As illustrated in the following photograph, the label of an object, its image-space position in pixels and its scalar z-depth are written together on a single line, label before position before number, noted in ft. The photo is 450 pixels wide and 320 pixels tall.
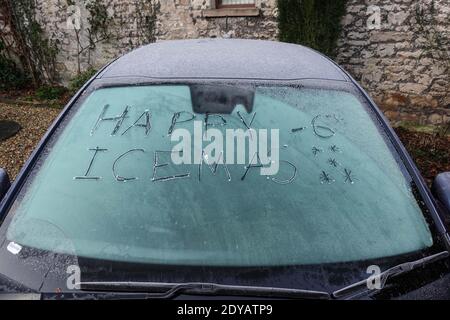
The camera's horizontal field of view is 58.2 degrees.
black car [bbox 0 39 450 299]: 4.46
